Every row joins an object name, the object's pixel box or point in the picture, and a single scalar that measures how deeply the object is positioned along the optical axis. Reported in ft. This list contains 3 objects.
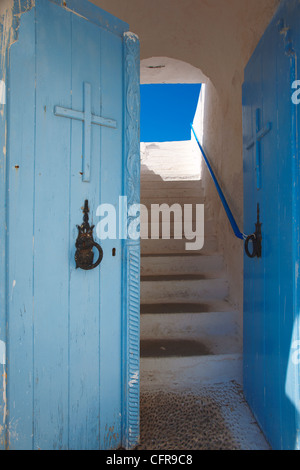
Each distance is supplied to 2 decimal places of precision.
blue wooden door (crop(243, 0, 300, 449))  3.58
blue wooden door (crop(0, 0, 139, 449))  3.49
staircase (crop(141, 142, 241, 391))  5.84
